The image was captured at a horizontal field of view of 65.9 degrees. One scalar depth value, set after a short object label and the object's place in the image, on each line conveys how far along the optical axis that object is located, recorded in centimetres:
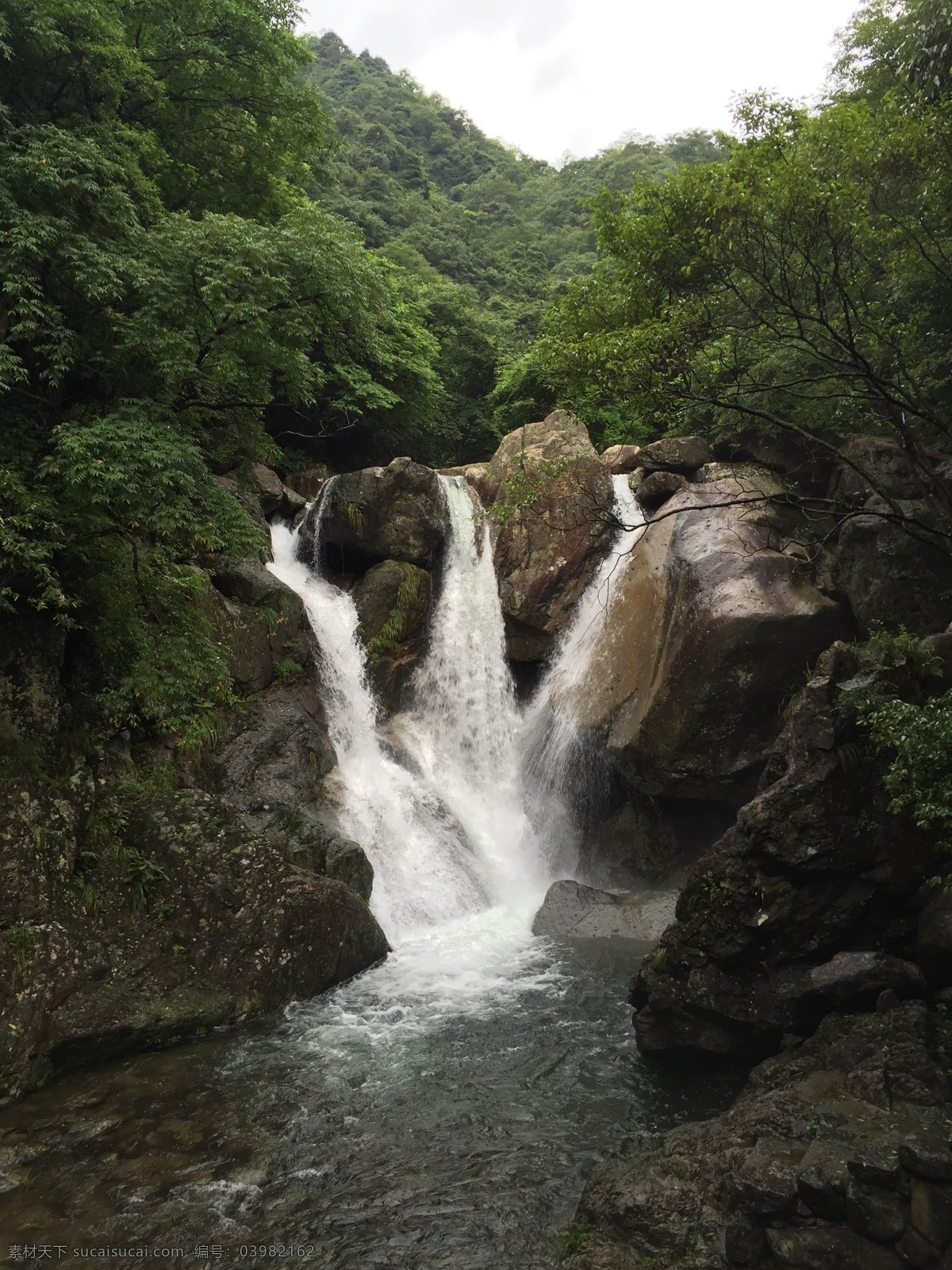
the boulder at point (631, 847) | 1328
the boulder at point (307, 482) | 1997
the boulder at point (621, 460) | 1850
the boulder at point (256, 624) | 1223
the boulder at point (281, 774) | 1023
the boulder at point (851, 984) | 607
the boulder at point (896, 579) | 1125
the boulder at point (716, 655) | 1141
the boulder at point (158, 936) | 710
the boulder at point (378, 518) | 1673
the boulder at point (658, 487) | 1600
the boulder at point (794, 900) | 683
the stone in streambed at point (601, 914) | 1089
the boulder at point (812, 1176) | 398
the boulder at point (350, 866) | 1028
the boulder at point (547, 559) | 1600
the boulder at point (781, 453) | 1423
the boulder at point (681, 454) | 1667
